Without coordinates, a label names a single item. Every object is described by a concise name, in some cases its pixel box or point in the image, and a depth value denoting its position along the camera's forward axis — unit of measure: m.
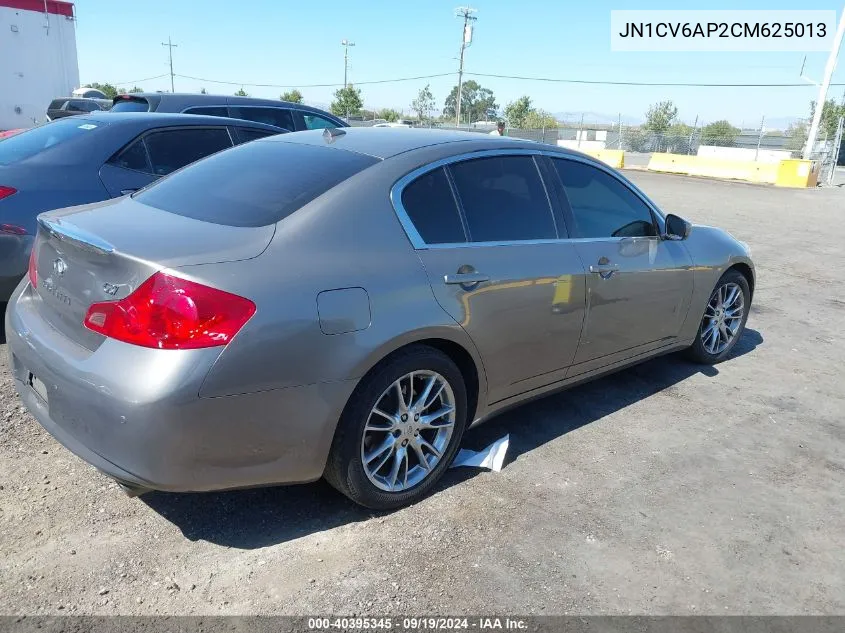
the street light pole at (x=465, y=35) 53.47
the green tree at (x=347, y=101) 68.94
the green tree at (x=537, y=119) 70.50
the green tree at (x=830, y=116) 60.53
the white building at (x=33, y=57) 31.08
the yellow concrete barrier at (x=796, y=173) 24.58
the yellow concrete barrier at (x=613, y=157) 30.83
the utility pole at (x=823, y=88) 27.11
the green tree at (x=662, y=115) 75.50
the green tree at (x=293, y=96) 71.62
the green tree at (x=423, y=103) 90.88
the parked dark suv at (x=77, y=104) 22.00
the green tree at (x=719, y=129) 63.53
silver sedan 2.38
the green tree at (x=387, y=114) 67.88
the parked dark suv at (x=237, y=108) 8.66
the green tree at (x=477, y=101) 117.58
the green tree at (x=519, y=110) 81.18
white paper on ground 3.48
